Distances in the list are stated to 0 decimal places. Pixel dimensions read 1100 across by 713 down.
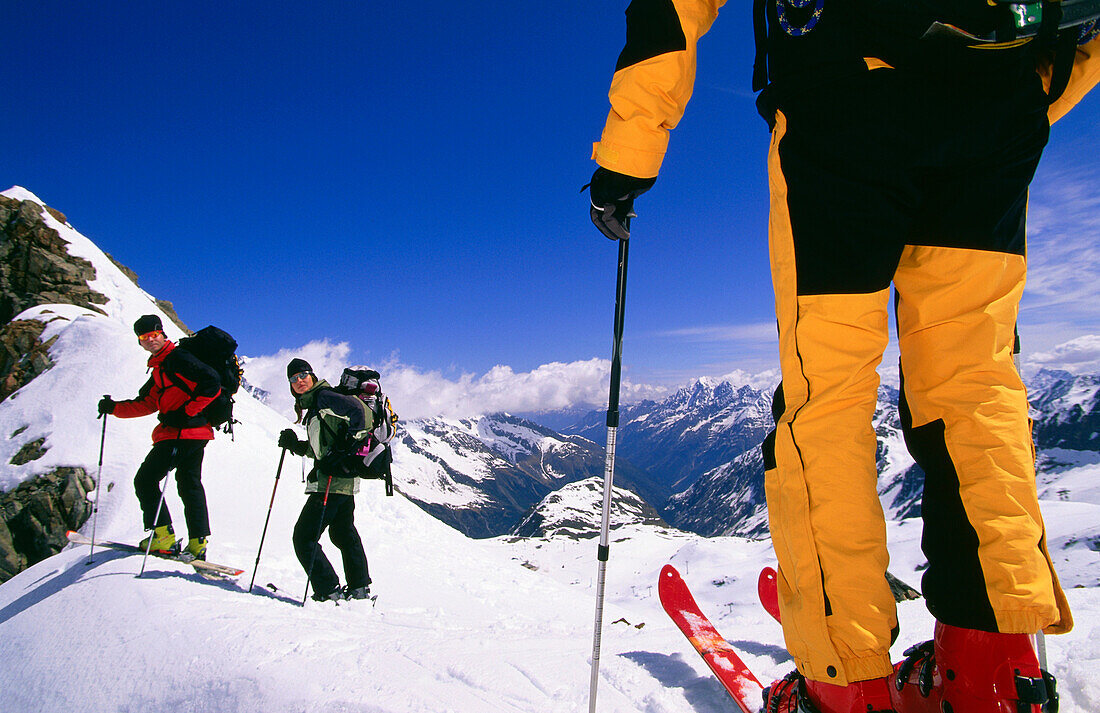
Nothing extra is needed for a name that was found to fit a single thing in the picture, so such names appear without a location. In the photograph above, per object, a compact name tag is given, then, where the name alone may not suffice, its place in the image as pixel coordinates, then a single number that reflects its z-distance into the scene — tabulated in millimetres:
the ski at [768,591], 3035
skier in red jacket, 6285
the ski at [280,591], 6291
